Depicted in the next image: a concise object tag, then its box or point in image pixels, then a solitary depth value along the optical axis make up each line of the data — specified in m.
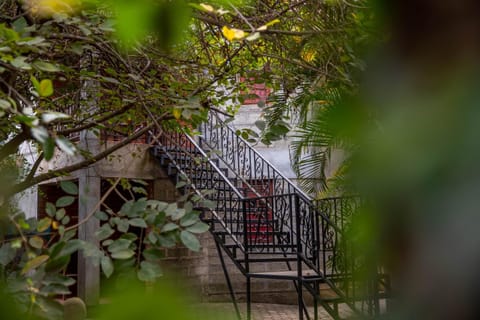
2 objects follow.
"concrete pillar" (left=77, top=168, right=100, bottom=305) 8.51
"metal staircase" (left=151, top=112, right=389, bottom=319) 6.21
